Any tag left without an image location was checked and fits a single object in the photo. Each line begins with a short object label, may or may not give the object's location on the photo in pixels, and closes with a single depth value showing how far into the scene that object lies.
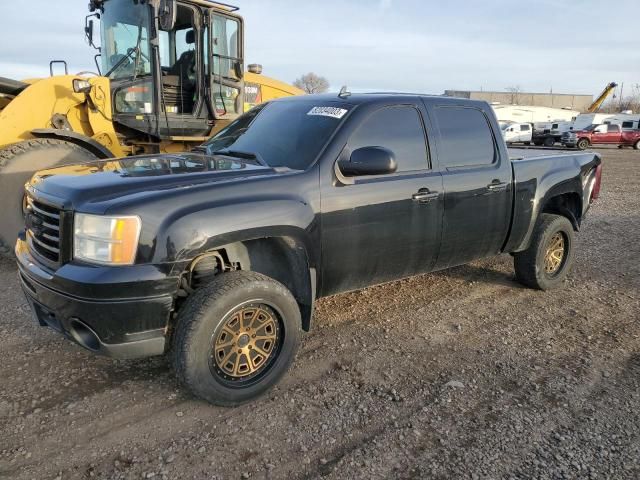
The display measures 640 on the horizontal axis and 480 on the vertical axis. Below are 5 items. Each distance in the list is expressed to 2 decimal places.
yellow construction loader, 5.82
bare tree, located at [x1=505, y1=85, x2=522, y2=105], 77.00
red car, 35.41
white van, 36.22
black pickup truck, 2.81
